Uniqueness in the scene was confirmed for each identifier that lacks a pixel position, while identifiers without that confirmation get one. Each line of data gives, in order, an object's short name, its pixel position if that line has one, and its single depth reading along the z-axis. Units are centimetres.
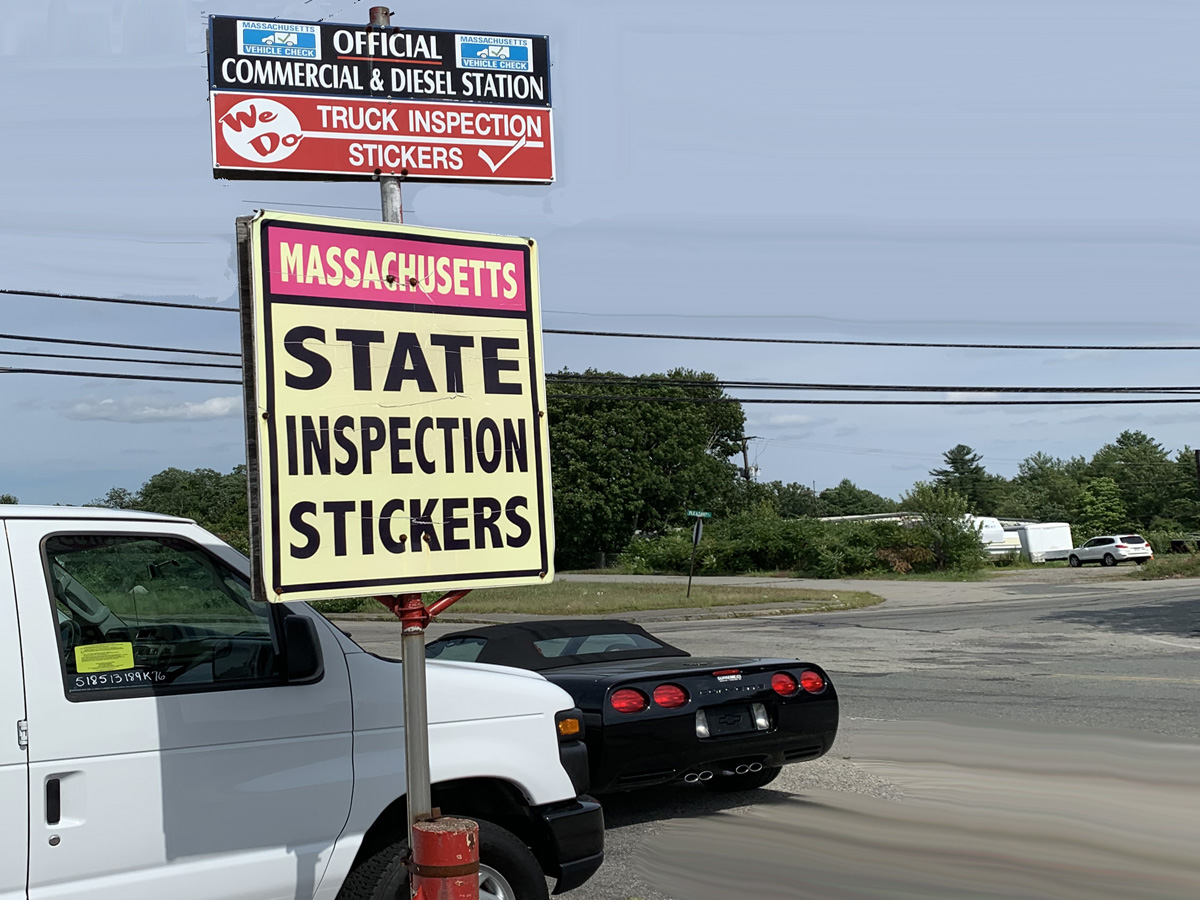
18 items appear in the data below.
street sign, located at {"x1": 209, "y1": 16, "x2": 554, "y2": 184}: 432
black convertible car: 665
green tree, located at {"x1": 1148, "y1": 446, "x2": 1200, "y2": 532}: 8925
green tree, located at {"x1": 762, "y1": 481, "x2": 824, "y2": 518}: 13575
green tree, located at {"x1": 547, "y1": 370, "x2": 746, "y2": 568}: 6938
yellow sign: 341
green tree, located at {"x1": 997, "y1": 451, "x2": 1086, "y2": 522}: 11050
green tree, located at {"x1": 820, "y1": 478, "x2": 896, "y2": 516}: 14862
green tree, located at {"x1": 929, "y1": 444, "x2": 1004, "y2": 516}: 12775
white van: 346
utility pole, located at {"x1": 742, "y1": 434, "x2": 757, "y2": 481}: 8575
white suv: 5231
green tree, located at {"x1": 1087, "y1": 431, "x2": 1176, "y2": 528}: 9388
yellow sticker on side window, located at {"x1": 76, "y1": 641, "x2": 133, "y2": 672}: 362
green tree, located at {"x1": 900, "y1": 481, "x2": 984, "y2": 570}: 4606
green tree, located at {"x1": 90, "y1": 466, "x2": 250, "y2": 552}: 6853
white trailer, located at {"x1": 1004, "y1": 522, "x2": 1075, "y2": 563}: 6438
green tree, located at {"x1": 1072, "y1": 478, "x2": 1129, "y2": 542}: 9252
